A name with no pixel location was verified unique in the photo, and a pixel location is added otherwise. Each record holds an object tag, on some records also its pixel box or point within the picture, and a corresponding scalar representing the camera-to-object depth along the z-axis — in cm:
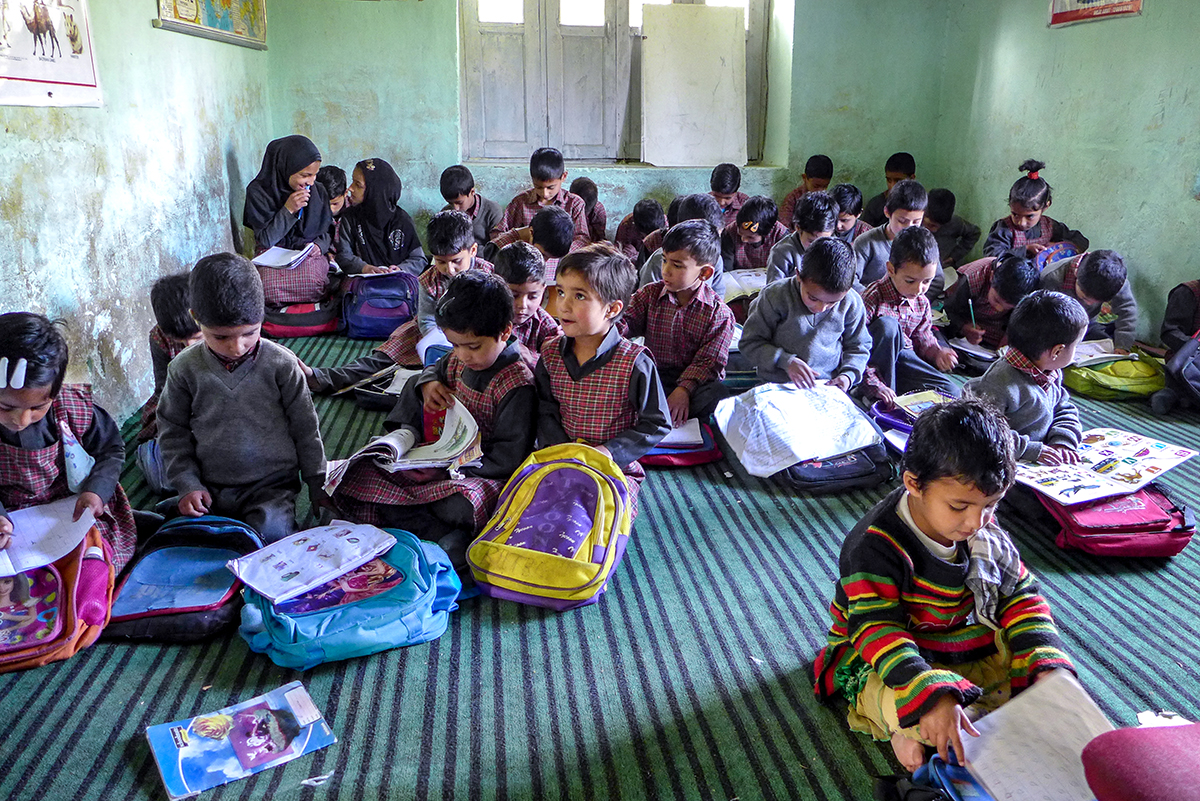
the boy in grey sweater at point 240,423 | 217
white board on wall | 637
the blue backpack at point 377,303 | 450
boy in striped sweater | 140
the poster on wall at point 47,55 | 265
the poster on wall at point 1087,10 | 445
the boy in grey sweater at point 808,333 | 304
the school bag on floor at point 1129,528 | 234
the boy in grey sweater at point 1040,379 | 241
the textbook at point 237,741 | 156
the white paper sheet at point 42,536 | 187
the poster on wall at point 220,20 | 399
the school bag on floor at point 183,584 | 196
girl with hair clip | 185
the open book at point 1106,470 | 239
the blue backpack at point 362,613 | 187
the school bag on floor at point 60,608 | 184
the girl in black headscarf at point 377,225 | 495
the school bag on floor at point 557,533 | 208
